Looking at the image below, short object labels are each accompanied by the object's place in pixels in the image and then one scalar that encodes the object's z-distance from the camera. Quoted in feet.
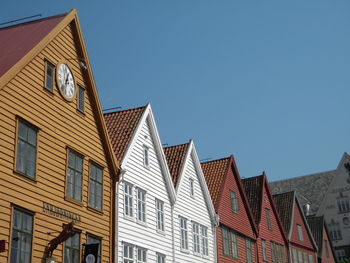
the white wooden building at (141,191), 76.13
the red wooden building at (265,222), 128.77
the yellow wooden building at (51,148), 55.31
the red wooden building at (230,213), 109.09
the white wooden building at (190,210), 93.76
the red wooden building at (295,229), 148.25
